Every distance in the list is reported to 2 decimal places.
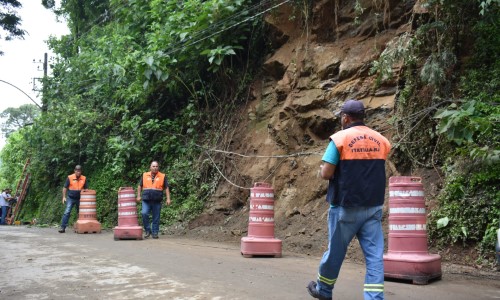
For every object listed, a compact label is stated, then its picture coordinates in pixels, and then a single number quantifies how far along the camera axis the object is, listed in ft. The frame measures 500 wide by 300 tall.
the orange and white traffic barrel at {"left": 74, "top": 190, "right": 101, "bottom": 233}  46.19
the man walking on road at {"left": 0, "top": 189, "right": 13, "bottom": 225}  78.84
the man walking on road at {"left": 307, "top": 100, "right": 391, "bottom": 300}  14.05
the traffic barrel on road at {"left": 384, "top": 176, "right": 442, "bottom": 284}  19.24
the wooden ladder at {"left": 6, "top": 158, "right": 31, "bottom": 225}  81.76
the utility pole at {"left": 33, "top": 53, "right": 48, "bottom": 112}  109.70
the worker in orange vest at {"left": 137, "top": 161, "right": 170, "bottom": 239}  39.06
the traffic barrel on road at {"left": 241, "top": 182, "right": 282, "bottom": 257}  26.86
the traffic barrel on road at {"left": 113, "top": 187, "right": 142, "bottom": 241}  38.32
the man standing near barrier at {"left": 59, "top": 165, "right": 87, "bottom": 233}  48.62
